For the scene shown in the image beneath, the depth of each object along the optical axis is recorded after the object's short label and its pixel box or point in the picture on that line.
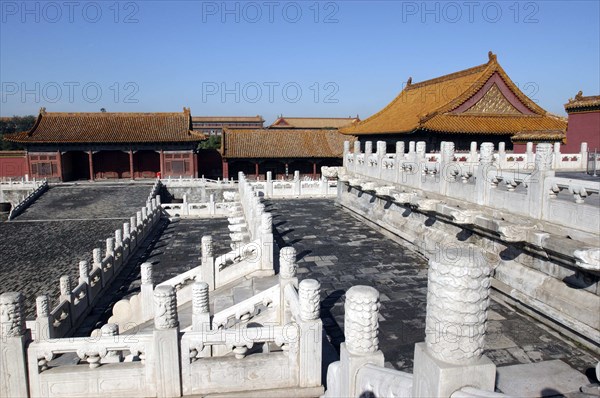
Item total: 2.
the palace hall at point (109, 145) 34.06
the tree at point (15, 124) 61.35
